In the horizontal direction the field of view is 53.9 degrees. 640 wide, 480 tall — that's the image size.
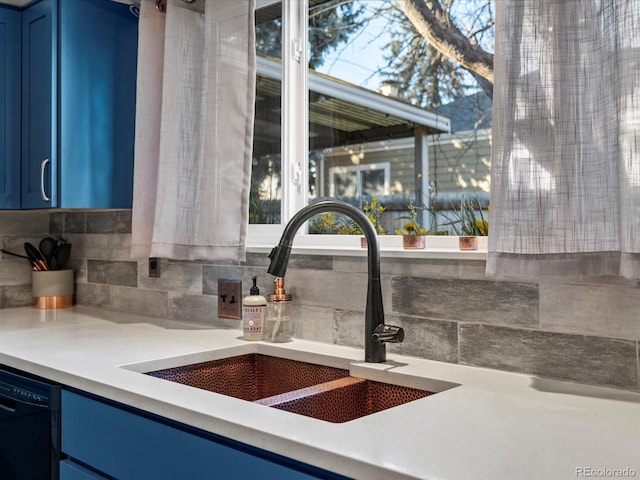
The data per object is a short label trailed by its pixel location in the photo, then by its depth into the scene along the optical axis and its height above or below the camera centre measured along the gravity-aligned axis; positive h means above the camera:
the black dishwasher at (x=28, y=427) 1.55 -0.50
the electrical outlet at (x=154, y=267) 2.44 -0.12
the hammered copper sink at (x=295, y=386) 1.42 -0.38
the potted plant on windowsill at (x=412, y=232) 1.69 +0.01
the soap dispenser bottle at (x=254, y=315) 1.89 -0.24
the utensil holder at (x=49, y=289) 2.74 -0.23
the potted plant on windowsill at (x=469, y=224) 1.59 +0.03
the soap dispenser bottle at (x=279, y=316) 1.85 -0.24
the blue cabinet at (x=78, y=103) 2.28 +0.49
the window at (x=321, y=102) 2.20 +0.53
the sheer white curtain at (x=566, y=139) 1.14 +0.19
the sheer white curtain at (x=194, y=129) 1.99 +0.35
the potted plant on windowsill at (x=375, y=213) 1.94 +0.07
